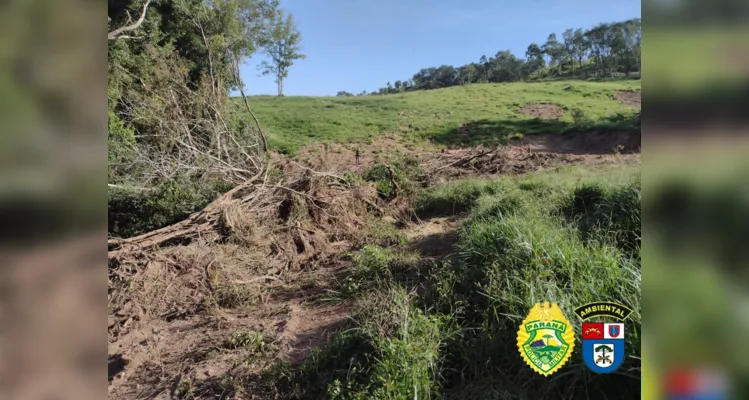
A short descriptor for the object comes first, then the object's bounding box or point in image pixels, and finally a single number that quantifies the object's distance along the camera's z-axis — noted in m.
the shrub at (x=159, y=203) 7.48
